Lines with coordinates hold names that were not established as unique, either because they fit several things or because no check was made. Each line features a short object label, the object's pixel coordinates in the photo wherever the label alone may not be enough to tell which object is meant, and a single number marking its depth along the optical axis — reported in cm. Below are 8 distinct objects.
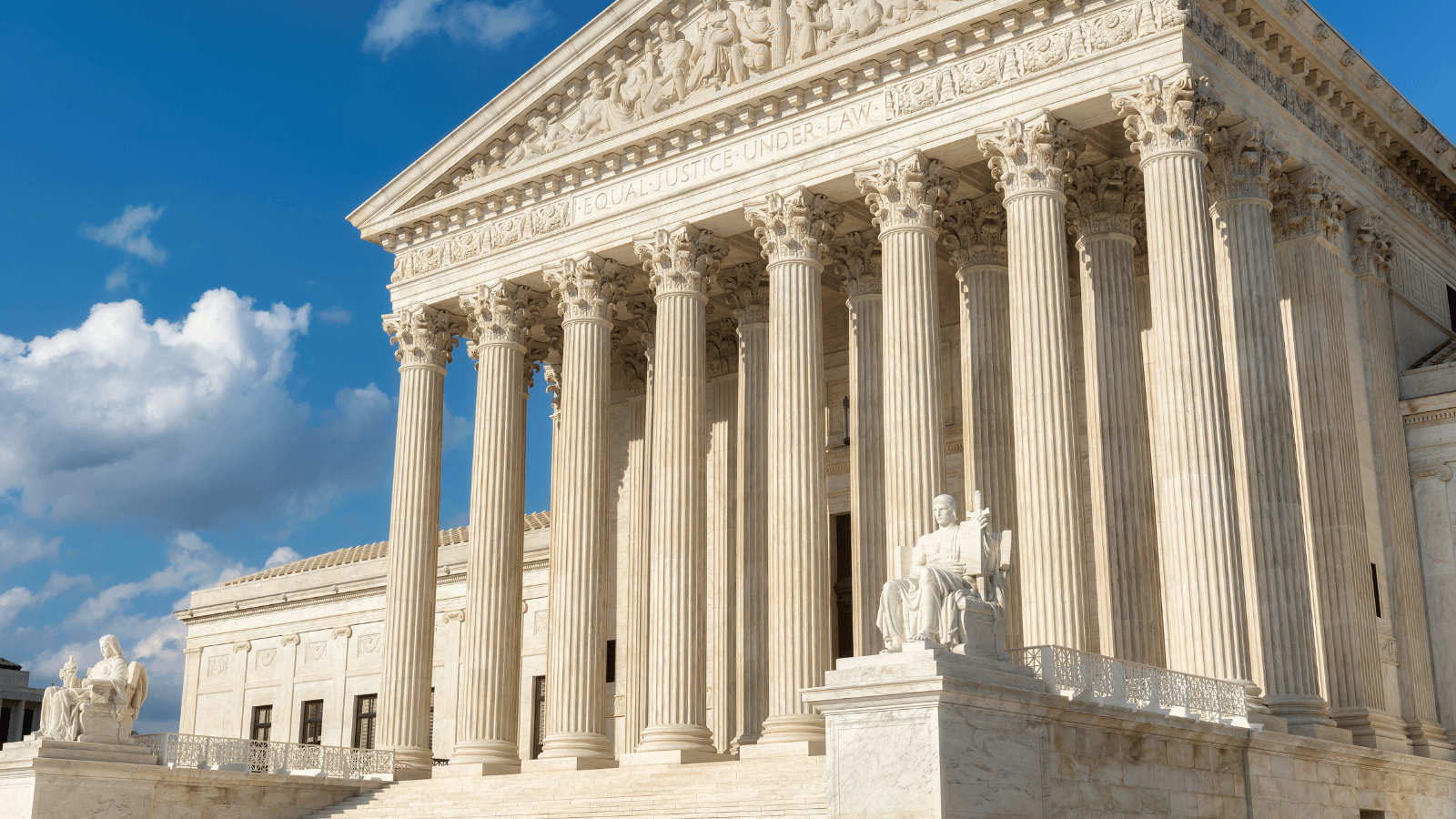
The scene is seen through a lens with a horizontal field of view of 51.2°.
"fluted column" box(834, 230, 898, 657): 3519
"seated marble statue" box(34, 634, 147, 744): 3112
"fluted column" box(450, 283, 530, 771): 3734
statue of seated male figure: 2120
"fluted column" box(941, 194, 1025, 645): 3497
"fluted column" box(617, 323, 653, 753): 4053
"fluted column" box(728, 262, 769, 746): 3825
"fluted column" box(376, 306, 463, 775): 3875
